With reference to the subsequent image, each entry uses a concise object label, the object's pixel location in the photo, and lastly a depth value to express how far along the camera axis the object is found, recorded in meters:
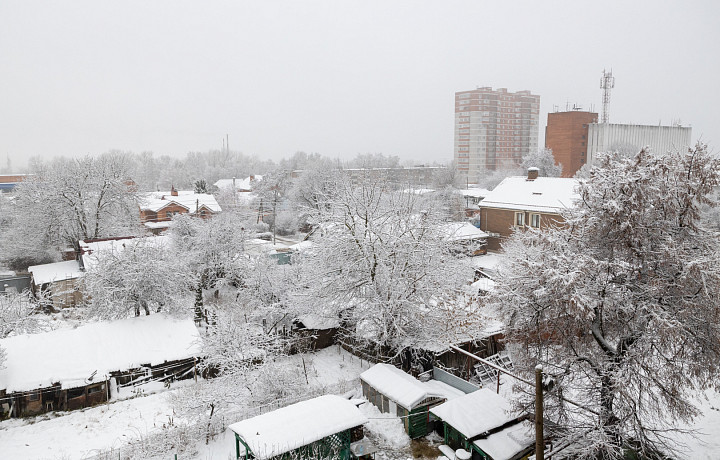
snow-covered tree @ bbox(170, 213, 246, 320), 25.20
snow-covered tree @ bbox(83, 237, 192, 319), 20.23
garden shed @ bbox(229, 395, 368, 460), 9.71
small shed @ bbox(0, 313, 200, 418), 14.38
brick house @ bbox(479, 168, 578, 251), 31.48
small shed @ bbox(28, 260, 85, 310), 25.89
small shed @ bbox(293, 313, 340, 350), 19.16
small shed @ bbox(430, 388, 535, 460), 10.27
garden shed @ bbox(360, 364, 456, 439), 12.14
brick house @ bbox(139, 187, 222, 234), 43.91
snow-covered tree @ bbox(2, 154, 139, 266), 32.25
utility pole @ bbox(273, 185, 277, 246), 49.11
